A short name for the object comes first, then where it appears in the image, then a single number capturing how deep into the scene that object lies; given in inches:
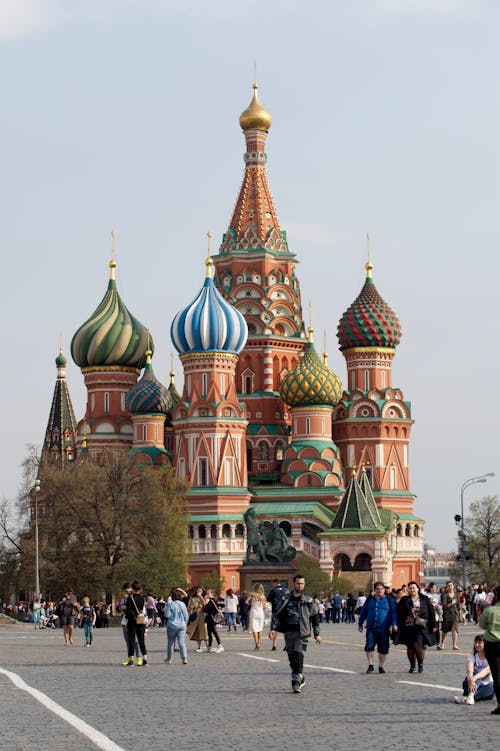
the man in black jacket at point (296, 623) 714.8
